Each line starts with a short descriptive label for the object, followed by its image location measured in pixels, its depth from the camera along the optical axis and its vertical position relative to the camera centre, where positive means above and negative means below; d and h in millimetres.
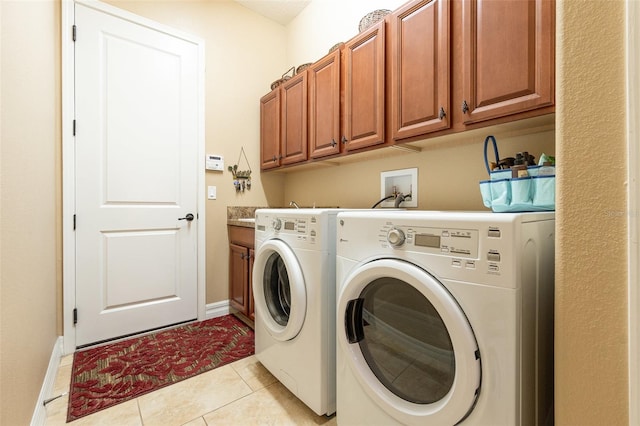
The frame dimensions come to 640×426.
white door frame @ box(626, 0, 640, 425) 464 +26
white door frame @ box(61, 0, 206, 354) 1870 +225
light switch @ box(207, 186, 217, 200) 2460 +175
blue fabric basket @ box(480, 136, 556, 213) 991 +80
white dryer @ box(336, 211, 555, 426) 703 -309
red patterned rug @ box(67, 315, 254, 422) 1450 -919
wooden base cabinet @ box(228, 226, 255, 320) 2162 -461
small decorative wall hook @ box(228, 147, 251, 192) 2602 +332
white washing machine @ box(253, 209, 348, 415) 1226 -429
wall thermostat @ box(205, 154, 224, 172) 2445 +433
